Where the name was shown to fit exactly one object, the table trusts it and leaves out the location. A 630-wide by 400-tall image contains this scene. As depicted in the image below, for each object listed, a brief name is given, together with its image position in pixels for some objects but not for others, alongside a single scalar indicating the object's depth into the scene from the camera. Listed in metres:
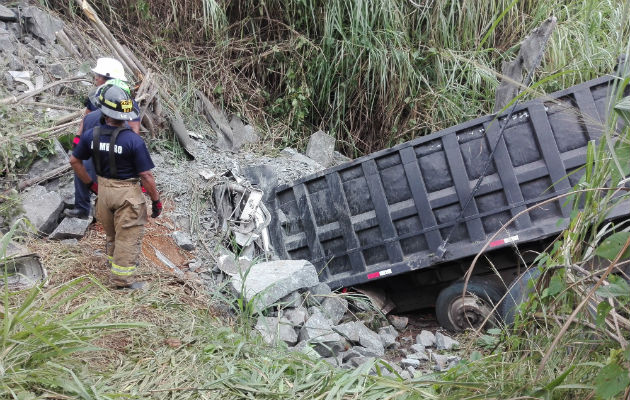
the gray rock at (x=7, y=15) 6.82
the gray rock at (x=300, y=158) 6.59
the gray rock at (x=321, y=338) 4.07
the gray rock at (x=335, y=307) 4.92
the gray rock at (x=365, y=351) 4.32
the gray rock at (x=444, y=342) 4.67
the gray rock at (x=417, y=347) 4.68
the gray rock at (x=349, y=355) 4.08
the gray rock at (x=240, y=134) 7.14
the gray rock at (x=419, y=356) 4.41
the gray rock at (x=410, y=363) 4.17
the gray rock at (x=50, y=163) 5.32
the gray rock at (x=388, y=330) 5.12
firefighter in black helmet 3.95
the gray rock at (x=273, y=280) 4.26
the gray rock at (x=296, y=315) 4.36
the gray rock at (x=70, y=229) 4.82
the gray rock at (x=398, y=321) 5.58
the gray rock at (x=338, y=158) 7.23
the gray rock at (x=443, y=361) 3.97
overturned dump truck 4.63
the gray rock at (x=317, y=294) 4.84
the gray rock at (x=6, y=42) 6.36
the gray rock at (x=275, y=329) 3.88
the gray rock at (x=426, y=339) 4.87
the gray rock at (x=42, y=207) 4.81
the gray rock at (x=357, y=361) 3.94
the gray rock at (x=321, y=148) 7.02
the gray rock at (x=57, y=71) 6.53
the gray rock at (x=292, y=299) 4.55
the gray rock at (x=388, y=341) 4.79
